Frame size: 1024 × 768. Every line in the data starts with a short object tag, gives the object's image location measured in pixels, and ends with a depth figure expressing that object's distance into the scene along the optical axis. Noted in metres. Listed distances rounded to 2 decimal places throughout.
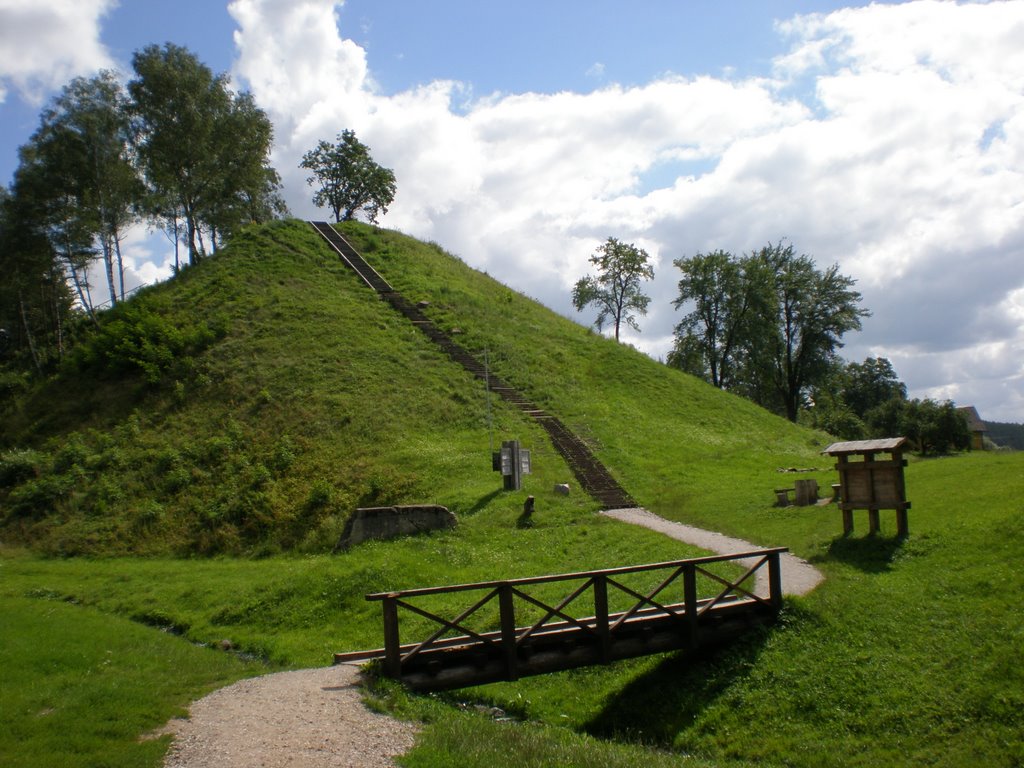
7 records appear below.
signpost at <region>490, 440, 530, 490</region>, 24.78
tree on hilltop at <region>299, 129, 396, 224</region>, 62.81
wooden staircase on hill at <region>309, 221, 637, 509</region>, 26.09
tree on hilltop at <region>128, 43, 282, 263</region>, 46.75
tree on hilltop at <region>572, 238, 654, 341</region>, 62.22
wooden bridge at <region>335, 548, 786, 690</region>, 11.53
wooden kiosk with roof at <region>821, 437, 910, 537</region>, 16.31
